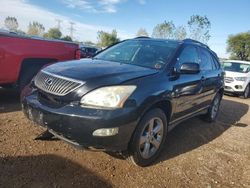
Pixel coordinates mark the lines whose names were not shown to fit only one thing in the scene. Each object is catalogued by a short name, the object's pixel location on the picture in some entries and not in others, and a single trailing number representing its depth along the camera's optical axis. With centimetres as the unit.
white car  807
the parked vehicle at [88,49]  1300
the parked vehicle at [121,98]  209
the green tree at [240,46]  3275
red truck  369
